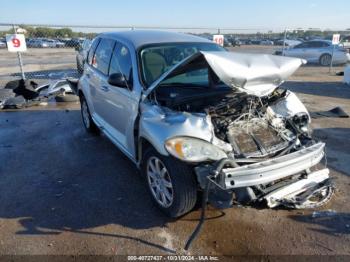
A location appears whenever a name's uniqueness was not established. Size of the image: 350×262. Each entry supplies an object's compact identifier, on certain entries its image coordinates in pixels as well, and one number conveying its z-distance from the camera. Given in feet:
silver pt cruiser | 9.44
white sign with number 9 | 31.78
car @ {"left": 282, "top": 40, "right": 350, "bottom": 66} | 56.65
